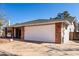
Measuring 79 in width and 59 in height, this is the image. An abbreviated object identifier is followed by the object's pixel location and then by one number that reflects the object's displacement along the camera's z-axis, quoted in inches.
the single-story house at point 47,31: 184.5
